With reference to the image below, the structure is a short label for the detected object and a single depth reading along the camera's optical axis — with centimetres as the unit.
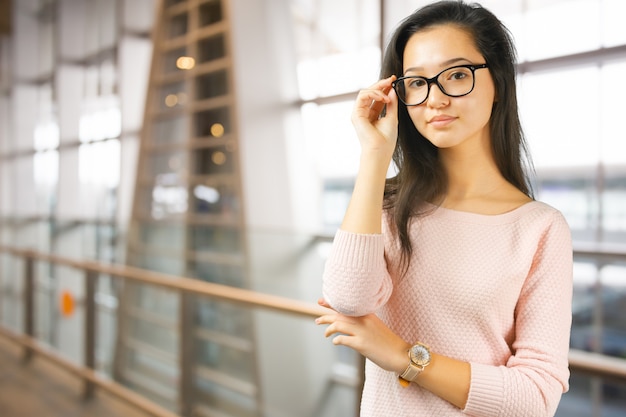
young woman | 76
